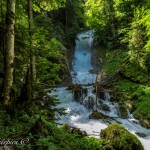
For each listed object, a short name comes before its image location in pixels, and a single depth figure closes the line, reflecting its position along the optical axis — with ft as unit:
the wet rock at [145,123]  47.78
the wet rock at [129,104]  55.12
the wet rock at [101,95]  59.52
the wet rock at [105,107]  54.54
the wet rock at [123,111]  53.06
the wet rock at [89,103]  55.54
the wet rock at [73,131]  30.92
